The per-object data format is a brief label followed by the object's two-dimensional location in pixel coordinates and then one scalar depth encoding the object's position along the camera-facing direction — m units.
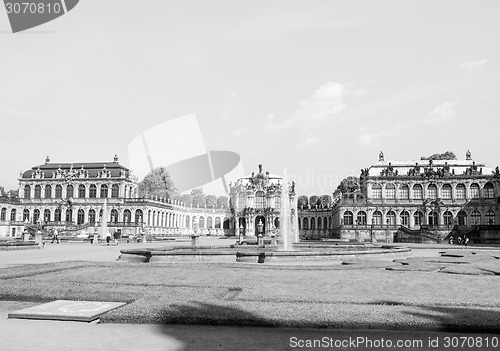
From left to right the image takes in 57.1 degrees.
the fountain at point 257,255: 26.38
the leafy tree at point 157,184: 126.69
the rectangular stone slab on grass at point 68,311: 10.63
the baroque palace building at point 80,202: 95.56
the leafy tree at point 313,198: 162.50
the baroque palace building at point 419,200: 84.19
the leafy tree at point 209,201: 192.00
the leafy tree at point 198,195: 184.05
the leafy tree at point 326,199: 158.88
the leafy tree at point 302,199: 155.69
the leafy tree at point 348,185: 121.74
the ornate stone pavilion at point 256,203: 107.56
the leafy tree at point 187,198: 173.65
